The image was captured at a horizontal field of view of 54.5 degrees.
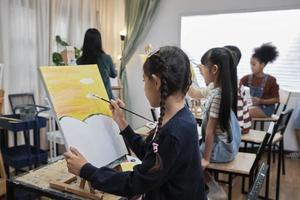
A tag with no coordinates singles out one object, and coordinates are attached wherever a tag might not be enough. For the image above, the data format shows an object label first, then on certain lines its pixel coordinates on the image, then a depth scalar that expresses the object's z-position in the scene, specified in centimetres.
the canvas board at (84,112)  125
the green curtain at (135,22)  463
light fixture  474
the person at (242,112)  234
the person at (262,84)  357
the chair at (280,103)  347
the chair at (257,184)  97
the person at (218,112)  175
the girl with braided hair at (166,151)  89
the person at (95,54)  277
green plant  358
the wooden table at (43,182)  119
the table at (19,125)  254
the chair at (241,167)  184
